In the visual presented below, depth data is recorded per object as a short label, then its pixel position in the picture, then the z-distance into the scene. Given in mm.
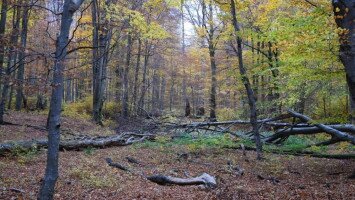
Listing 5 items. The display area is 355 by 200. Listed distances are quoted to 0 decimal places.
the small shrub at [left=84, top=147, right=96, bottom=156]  11797
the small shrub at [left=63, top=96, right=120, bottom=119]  26875
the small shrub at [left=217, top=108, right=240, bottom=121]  23391
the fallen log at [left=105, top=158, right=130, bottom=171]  9594
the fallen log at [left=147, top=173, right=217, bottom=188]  8125
